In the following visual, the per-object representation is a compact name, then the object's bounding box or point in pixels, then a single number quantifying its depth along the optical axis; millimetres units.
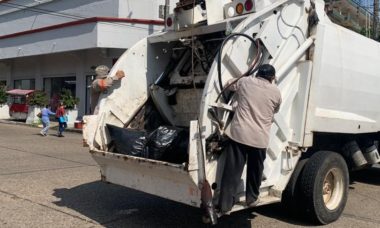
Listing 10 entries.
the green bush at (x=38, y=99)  23220
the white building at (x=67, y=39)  20188
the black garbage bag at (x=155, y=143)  5582
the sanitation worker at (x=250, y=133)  4812
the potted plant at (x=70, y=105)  22188
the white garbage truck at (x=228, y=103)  4973
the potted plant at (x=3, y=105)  26953
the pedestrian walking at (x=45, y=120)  17967
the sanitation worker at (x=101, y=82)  6195
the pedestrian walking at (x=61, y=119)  17922
